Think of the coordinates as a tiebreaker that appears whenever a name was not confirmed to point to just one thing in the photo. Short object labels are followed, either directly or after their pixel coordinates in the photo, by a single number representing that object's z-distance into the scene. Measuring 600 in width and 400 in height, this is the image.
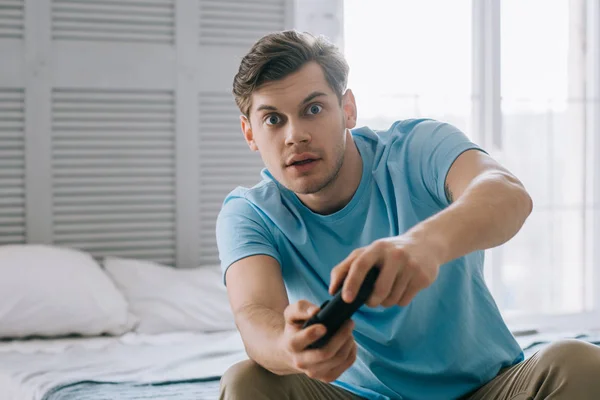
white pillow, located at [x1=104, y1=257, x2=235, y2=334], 2.58
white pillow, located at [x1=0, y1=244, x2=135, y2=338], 2.39
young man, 1.19
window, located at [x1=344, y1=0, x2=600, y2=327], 3.44
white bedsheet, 1.86
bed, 1.85
